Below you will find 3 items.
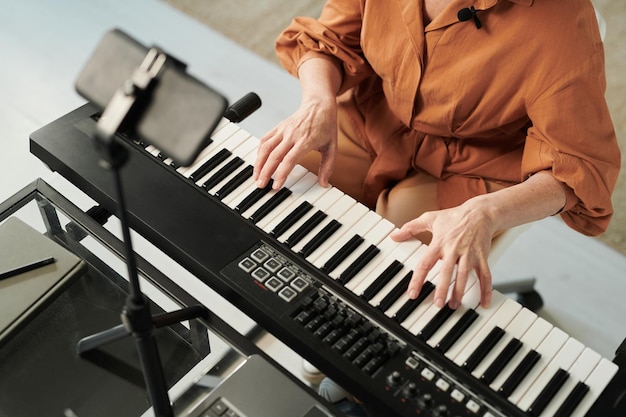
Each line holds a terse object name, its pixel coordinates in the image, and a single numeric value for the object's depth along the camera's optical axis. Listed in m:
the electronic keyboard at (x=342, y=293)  1.29
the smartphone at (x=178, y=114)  0.91
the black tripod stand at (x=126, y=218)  0.92
